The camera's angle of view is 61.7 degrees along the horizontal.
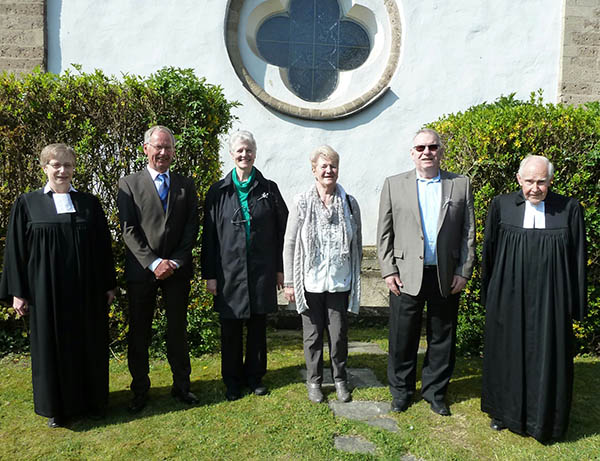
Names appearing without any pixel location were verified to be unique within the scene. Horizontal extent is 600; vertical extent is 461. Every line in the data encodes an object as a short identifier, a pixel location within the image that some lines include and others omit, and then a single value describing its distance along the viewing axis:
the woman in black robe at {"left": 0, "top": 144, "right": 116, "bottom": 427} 3.48
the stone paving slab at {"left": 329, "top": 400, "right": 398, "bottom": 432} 3.71
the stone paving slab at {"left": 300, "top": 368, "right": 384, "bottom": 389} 4.42
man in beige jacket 3.75
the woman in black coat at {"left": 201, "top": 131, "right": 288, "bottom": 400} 3.94
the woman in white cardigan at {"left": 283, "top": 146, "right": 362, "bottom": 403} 3.89
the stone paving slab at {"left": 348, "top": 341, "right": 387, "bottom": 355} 5.48
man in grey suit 3.72
